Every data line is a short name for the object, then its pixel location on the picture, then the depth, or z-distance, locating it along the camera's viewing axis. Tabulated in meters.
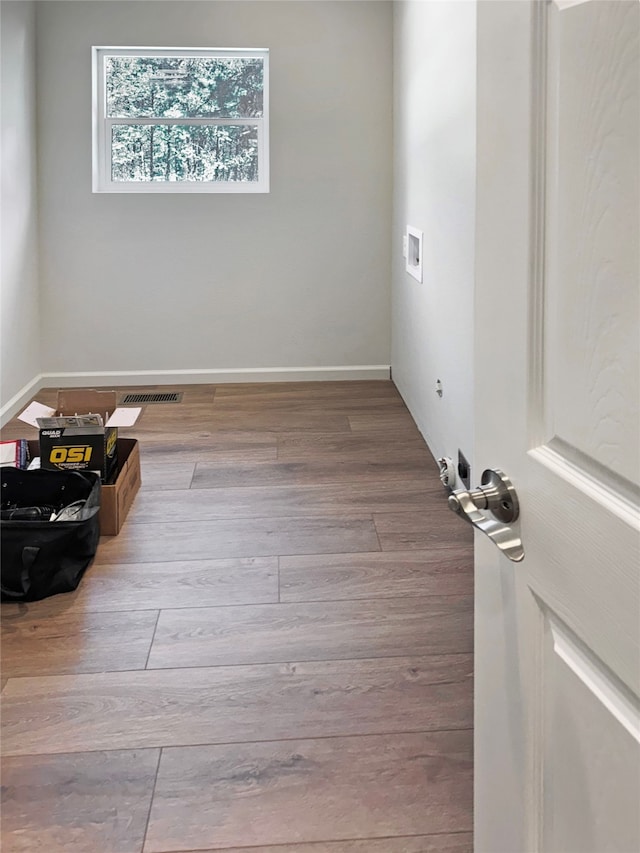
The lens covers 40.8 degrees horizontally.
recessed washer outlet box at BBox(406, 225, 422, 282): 4.07
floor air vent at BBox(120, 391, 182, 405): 4.78
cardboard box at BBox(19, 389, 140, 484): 2.94
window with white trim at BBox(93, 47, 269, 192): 4.95
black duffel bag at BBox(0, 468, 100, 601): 2.45
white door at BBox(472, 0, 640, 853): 0.66
